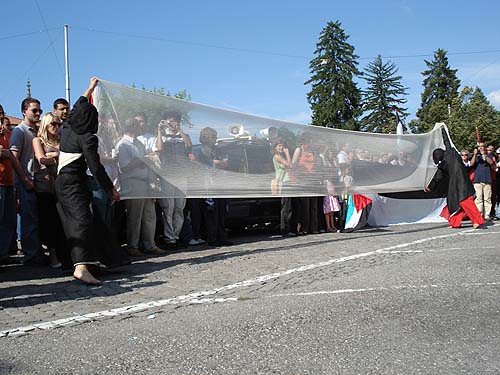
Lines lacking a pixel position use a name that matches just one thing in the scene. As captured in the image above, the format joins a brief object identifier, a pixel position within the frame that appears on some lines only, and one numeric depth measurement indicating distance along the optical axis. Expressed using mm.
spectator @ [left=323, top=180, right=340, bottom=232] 11219
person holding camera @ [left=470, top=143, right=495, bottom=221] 12492
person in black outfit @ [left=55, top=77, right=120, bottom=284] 5991
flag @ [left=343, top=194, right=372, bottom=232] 11305
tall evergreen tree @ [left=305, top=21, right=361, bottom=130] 62281
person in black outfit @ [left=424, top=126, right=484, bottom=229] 10984
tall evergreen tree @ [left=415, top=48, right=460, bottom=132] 83125
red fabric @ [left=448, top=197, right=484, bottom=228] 10845
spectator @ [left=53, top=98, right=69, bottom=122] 7004
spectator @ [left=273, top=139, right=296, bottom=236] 8992
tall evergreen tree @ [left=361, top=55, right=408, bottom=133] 75125
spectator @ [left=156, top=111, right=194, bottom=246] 7566
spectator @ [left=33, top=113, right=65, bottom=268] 6676
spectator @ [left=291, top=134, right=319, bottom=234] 9219
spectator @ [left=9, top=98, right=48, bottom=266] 7262
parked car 8508
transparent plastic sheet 7176
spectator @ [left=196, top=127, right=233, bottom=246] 9359
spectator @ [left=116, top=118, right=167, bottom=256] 7112
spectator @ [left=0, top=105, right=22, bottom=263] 7117
